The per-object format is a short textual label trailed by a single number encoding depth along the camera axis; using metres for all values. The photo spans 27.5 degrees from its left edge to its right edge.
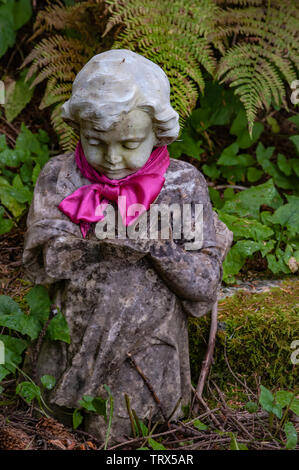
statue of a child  2.48
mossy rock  3.21
